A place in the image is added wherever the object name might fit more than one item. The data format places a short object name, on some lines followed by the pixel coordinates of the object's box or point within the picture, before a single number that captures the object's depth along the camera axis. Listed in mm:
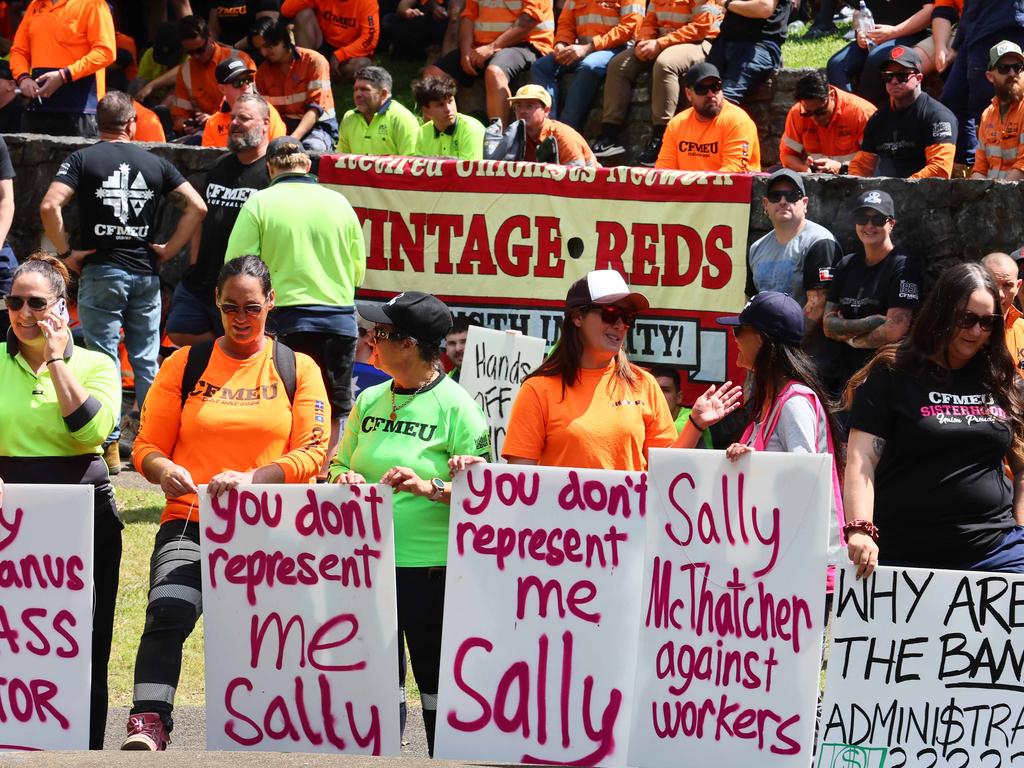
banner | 18828
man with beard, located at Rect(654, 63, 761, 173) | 20969
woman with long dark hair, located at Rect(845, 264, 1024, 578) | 10453
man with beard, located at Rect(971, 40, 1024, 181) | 19484
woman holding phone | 10812
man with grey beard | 19125
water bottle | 24875
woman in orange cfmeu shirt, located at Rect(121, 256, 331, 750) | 10789
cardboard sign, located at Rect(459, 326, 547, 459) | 17422
